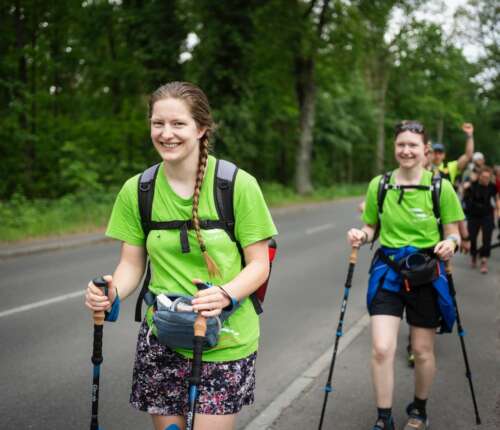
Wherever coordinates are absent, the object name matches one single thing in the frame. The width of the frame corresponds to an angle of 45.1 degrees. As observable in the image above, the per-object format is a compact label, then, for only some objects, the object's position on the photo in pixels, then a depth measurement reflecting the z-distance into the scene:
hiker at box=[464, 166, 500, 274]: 10.45
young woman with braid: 2.27
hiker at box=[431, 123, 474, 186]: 6.47
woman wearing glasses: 3.68
